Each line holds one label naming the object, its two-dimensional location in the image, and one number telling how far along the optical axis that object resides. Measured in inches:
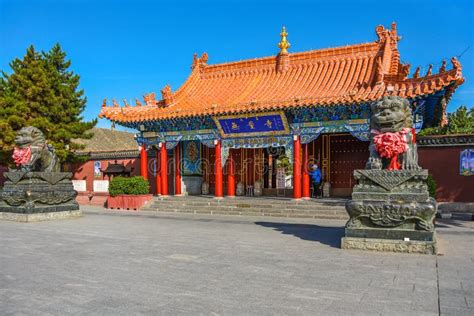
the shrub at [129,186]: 540.7
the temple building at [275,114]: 453.1
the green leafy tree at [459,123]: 962.9
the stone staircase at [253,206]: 448.1
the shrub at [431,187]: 400.8
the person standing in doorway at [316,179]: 554.6
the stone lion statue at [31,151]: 413.2
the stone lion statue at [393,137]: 259.8
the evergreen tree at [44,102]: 607.6
